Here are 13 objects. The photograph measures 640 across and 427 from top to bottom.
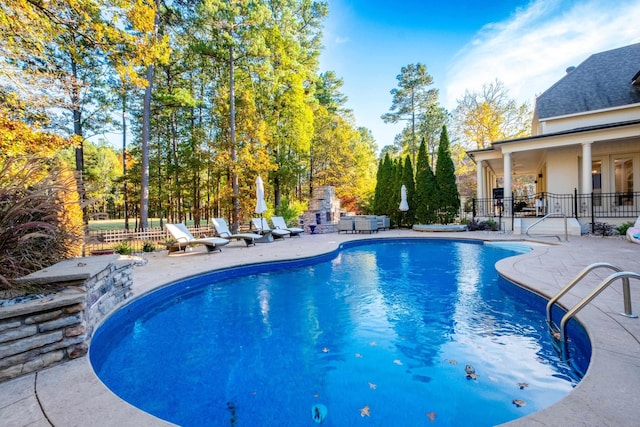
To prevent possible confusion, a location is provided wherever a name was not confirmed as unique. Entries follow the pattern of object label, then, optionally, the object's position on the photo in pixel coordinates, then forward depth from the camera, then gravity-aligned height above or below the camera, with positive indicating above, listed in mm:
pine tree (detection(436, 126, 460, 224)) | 14859 +1354
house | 11531 +2574
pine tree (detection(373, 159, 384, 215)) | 17438 +971
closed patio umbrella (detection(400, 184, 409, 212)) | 15094 +457
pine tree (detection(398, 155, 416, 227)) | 16172 +1198
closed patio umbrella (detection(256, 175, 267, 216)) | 12289 +619
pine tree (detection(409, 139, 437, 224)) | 15320 +1004
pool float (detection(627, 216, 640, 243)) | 7733 -762
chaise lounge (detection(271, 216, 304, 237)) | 13117 -607
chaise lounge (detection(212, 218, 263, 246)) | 10484 -784
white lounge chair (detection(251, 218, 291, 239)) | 11930 -696
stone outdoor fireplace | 15312 -74
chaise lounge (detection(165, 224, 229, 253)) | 8797 -806
